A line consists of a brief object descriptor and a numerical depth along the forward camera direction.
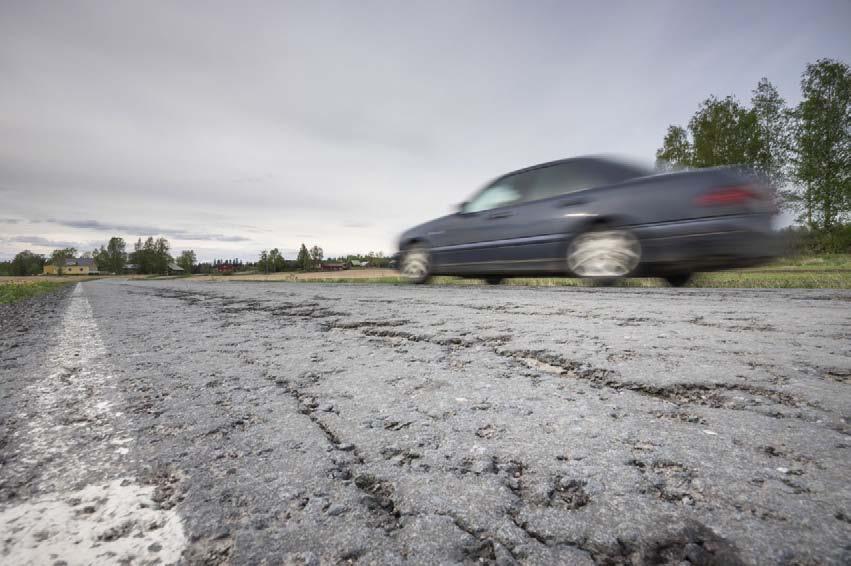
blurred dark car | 4.02
